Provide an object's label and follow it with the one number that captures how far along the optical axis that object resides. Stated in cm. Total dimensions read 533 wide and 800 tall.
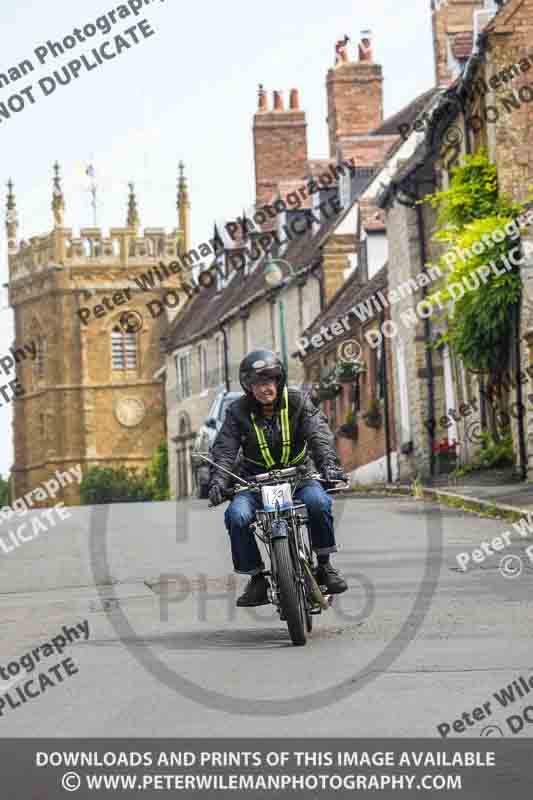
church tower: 10738
